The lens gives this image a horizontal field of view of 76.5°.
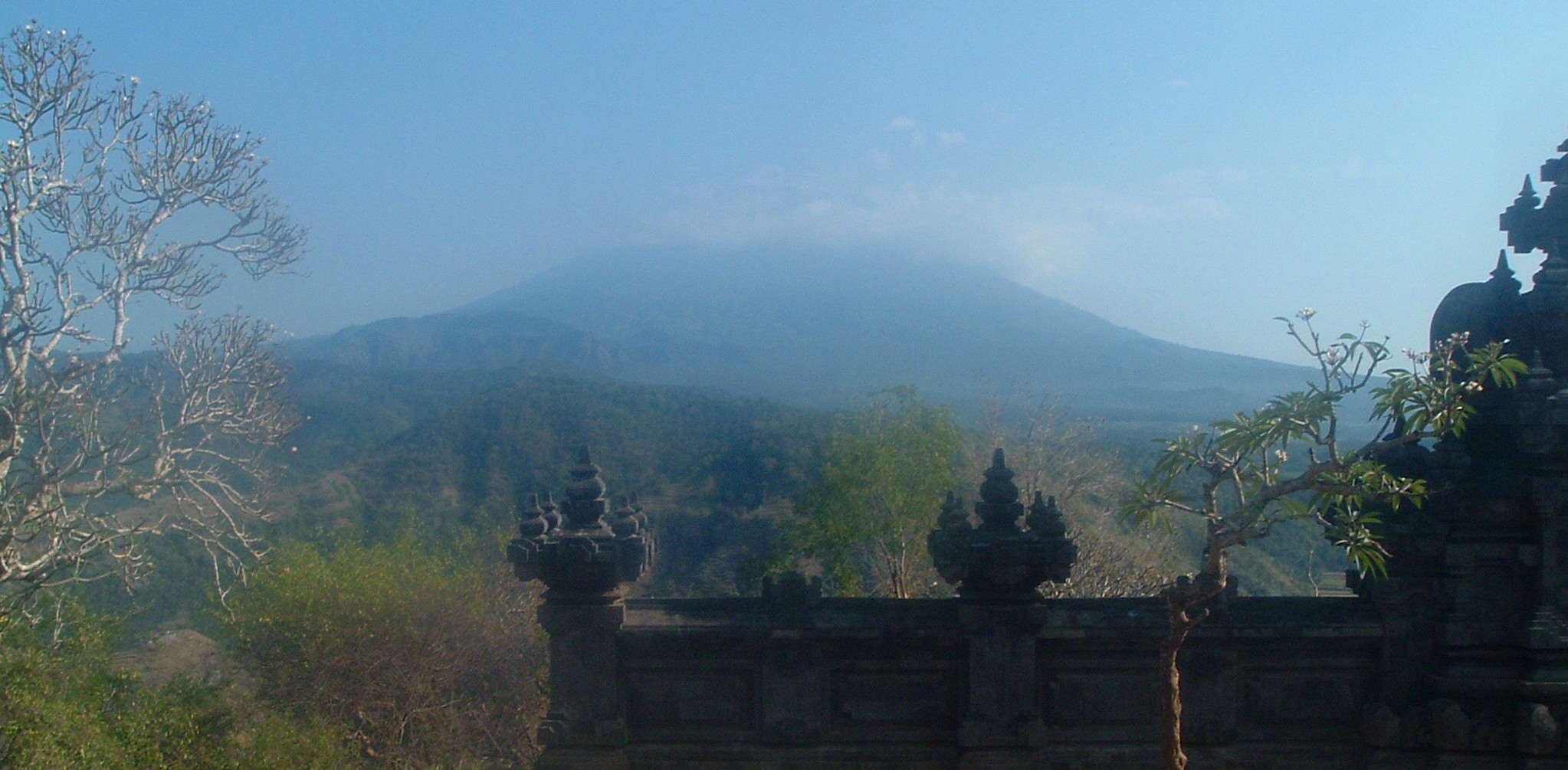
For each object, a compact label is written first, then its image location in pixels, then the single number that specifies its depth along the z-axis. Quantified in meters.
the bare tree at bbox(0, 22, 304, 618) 11.50
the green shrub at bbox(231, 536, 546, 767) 14.70
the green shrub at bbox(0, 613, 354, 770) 8.41
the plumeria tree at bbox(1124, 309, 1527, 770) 6.38
